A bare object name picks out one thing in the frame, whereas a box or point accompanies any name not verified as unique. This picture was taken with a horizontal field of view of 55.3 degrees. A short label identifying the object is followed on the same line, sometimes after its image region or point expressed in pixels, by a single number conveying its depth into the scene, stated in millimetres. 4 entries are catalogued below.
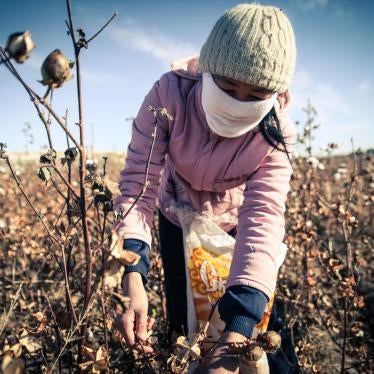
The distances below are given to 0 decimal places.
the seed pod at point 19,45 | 515
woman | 1112
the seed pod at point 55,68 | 535
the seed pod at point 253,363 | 794
